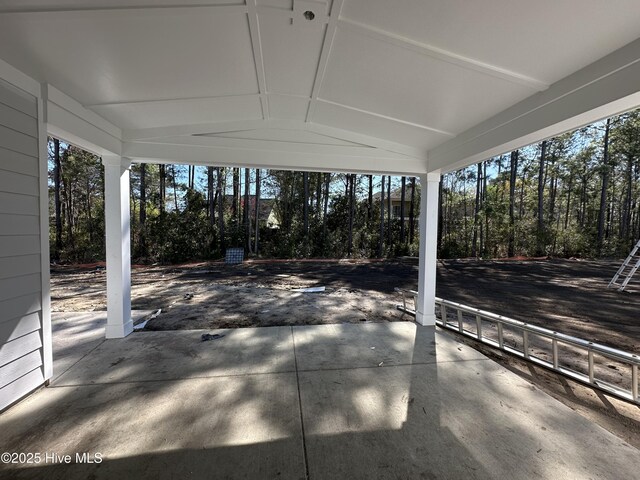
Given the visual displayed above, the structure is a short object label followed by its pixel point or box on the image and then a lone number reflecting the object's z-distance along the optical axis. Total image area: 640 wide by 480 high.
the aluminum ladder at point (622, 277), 7.41
